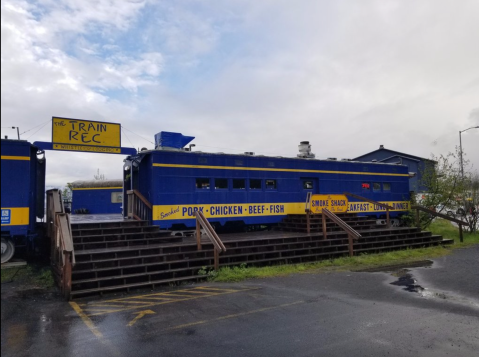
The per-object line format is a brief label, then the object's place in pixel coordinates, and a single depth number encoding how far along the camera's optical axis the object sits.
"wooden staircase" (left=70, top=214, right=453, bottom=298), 8.06
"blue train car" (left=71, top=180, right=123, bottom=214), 20.34
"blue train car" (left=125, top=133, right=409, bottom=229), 12.75
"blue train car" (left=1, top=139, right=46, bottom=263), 9.05
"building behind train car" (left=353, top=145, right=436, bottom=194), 36.81
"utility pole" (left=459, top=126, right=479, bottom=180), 18.85
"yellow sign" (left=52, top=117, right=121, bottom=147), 11.47
